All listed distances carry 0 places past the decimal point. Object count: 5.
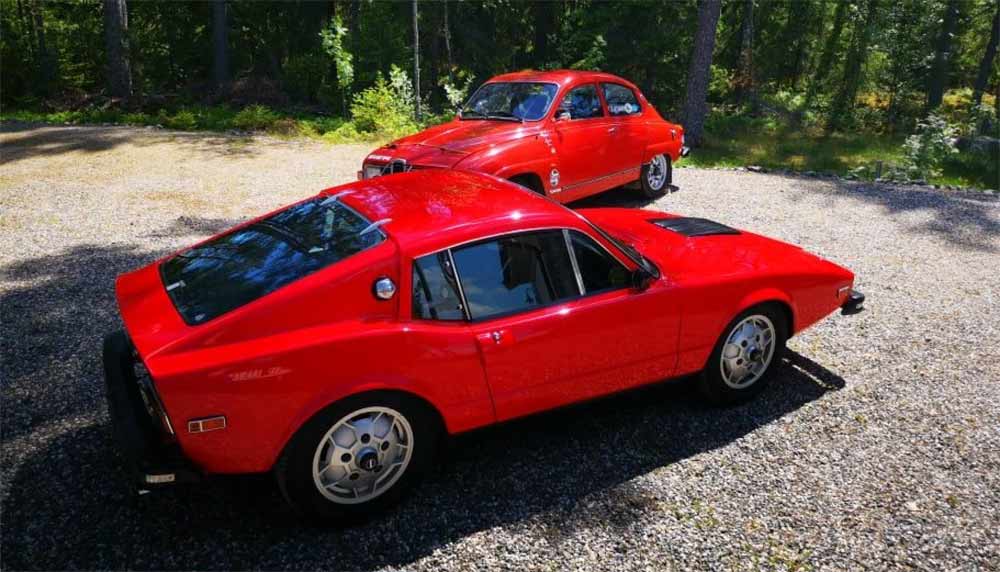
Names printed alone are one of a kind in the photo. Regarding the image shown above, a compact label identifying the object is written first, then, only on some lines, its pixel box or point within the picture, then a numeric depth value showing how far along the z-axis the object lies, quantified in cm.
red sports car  315
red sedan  790
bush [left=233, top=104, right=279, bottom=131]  1614
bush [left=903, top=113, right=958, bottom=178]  1358
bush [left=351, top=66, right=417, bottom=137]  1612
